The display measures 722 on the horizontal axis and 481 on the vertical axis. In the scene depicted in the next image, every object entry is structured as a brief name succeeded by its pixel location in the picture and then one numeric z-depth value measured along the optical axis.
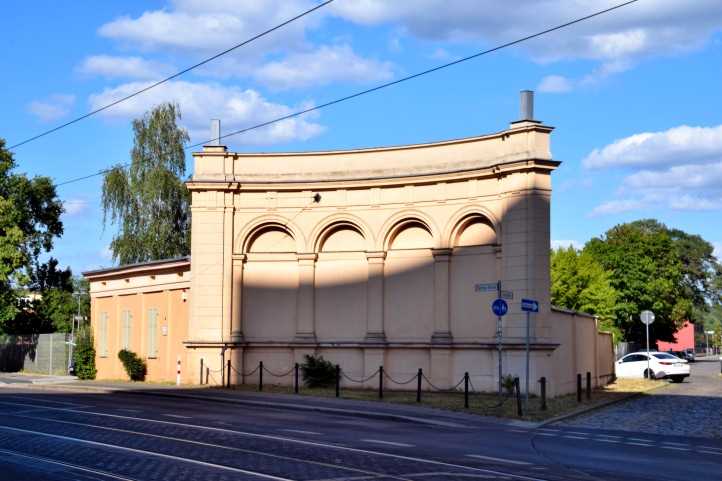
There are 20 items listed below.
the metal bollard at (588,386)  31.09
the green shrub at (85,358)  42.50
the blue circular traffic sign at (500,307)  26.06
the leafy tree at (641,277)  76.44
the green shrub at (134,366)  39.12
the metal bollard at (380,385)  28.92
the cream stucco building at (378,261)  30.62
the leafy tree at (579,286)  61.44
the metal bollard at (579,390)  29.74
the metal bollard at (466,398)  26.06
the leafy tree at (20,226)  50.34
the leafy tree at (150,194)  61.41
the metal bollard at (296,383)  31.06
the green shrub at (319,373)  33.50
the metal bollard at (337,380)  29.81
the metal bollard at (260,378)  32.12
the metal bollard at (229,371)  33.56
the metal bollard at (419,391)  27.88
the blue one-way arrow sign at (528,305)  25.69
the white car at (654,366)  46.44
